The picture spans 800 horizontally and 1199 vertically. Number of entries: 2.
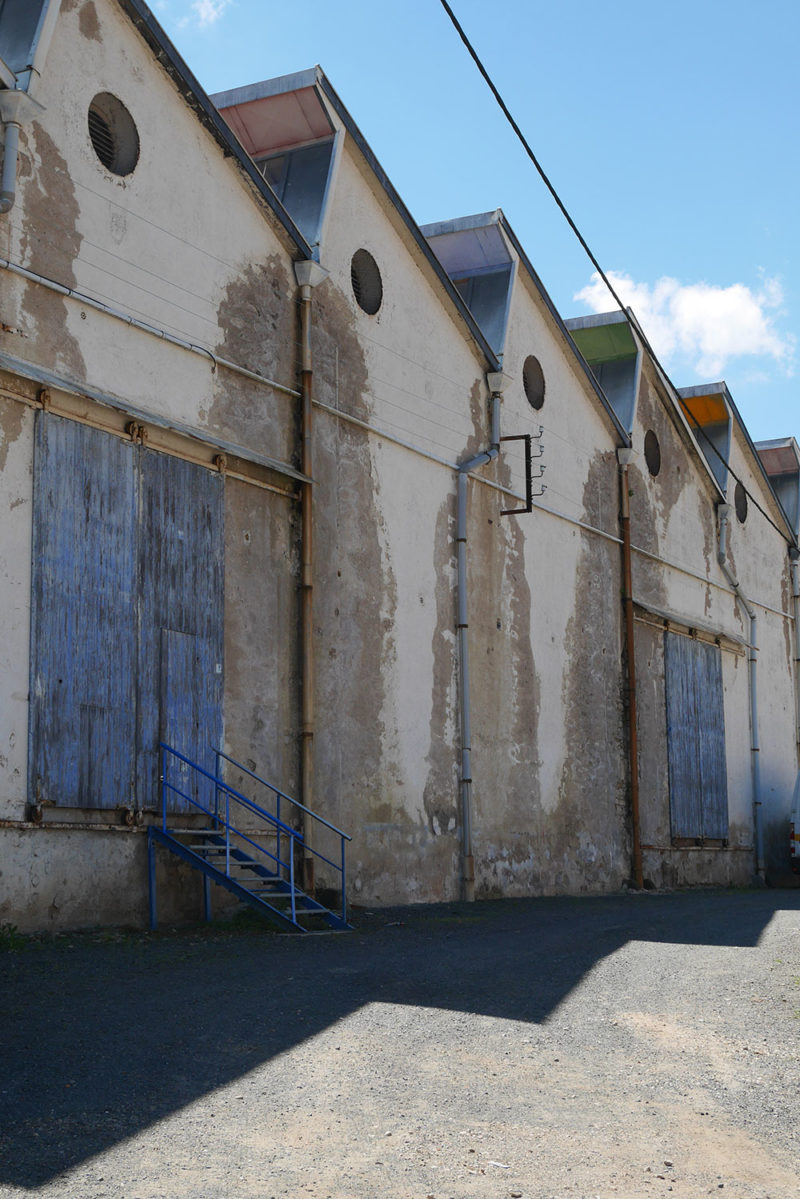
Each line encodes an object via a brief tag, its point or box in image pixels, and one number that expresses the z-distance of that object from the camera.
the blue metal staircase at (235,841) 12.40
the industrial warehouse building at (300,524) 11.96
